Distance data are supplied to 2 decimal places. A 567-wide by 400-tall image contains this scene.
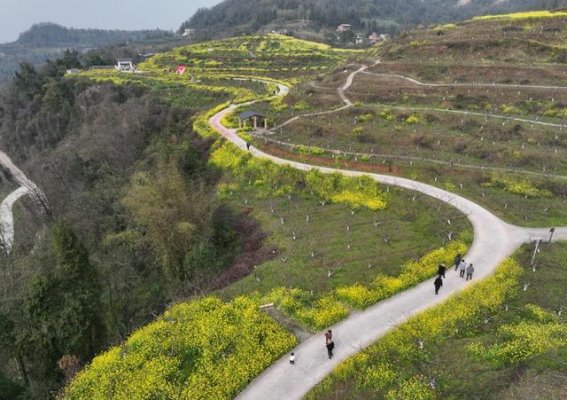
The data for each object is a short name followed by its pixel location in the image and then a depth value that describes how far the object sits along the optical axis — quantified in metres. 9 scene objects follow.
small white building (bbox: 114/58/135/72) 125.16
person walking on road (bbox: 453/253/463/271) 25.52
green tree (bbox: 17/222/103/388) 25.34
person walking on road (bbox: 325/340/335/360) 19.87
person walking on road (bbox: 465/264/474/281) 24.60
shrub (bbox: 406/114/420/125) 52.91
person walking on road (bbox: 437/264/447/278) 24.45
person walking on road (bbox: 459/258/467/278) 25.11
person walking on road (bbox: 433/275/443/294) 23.90
